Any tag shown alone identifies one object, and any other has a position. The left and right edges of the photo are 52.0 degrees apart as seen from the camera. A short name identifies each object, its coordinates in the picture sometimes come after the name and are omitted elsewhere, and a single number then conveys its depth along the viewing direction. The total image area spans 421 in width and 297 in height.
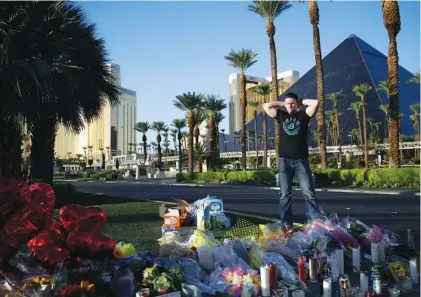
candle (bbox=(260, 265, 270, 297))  3.09
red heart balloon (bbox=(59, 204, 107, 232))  2.92
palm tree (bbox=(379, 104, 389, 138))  69.00
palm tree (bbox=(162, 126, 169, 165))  83.56
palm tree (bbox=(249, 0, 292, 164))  28.47
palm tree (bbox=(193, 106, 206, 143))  51.14
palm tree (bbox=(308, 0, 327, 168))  25.08
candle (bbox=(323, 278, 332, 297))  3.16
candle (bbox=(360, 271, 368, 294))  3.34
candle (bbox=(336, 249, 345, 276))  3.72
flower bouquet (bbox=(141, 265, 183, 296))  2.72
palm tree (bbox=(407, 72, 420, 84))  51.91
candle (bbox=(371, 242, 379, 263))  3.97
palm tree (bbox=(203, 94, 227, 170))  48.84
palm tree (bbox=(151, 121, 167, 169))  80.94
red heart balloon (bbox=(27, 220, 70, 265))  2.73
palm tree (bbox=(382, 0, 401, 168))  21.05
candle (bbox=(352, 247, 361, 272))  3.88
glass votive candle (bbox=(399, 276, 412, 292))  3.47
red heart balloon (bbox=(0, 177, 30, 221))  2.73
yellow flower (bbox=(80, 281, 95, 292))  2.46
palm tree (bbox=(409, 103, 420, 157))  65.39
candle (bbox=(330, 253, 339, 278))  3.61
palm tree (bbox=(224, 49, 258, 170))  43.09
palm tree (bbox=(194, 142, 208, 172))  45.91
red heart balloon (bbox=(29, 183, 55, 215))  2.89
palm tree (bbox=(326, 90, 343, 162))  58.88
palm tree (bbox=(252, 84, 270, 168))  54.16
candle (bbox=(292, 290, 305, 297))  2.98
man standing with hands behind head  5.19
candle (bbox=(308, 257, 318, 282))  3.49
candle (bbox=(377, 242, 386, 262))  4.02
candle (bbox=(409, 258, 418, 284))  3.65
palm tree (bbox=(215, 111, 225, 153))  51.72
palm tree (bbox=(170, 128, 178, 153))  91.41
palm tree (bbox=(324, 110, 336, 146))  71.62
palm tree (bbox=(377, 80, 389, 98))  52.80
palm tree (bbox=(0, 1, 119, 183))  9.95
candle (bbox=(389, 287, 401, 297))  3.18
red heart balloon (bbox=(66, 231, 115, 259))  2.80
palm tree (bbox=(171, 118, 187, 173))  66.99
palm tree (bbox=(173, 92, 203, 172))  48.91
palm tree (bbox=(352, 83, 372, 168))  53.70
